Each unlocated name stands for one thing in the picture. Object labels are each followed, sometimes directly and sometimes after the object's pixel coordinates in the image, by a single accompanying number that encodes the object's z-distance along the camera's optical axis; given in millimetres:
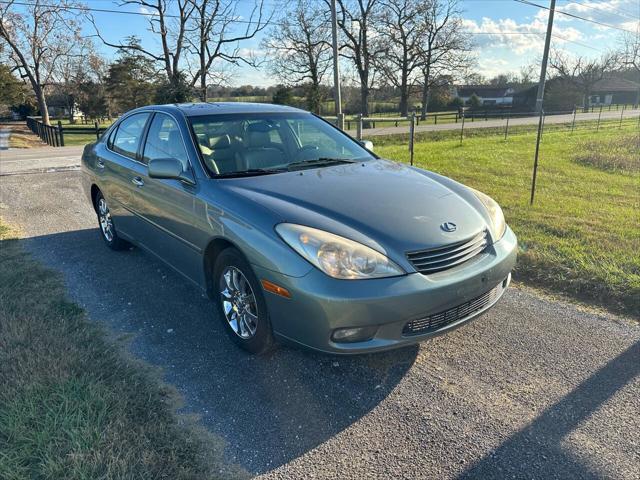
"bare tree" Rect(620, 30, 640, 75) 54288
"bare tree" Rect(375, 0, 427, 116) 42344
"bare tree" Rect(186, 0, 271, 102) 29312
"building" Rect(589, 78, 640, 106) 72812
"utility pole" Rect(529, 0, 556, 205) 26391
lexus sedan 2514
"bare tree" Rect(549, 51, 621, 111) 58419
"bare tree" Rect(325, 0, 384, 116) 42156
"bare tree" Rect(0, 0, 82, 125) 30275
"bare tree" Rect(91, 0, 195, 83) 28759
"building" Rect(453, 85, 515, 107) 74212
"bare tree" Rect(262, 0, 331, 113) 38906
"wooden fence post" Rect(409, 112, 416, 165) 8181
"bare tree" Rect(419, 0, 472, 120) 42900
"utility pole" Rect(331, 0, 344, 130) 15867
